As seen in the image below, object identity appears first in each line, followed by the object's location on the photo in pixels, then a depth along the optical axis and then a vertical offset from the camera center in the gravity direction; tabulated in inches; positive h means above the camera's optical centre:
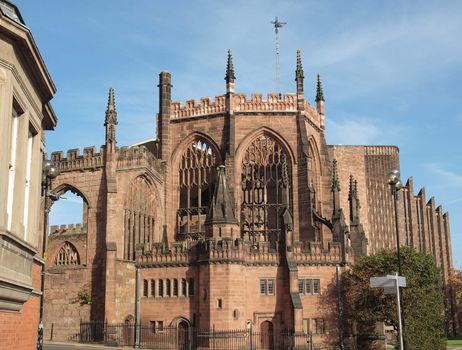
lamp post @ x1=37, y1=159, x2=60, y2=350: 753.6 +161.8
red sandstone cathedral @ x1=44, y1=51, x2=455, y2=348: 1706.4 +246.3
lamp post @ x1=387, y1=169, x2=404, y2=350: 919.7 +183.2
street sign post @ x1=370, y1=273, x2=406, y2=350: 733.3 +32.3
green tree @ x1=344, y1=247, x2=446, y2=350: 1566.2 +30.5
